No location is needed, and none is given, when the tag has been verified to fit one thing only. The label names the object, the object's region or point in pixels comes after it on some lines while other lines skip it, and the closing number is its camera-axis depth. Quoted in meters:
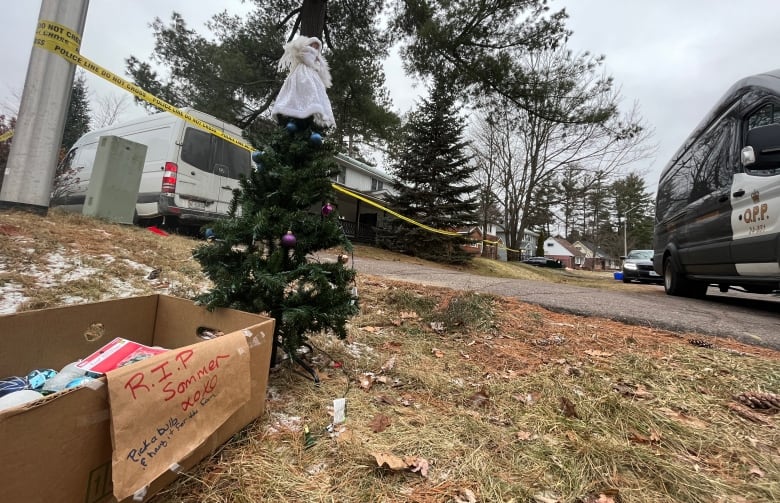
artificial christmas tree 1.78
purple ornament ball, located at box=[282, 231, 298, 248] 1.82
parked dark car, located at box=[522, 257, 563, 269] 28.22
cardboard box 0.71
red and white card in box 1.28
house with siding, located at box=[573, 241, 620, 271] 55.28
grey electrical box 5.15
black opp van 3.21
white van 5.84
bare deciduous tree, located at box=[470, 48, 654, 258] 7.75
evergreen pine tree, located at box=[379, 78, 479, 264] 13.73
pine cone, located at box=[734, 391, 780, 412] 1.68
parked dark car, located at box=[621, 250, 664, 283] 12.03
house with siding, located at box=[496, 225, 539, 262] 46.84
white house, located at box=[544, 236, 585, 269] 51.97
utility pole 3.87
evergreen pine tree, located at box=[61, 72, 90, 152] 21.05
